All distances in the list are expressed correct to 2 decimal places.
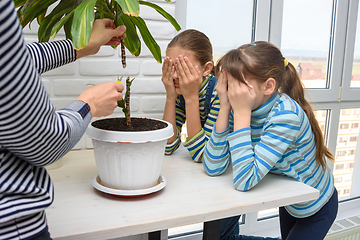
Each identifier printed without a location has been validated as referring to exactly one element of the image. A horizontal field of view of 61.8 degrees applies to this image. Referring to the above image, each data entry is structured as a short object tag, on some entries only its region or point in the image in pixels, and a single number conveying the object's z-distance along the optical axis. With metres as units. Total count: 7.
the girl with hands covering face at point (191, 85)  1.13
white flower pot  0.76
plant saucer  0.78
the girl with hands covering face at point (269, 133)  0.92
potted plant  0.75
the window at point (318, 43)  1.67
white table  0.66
